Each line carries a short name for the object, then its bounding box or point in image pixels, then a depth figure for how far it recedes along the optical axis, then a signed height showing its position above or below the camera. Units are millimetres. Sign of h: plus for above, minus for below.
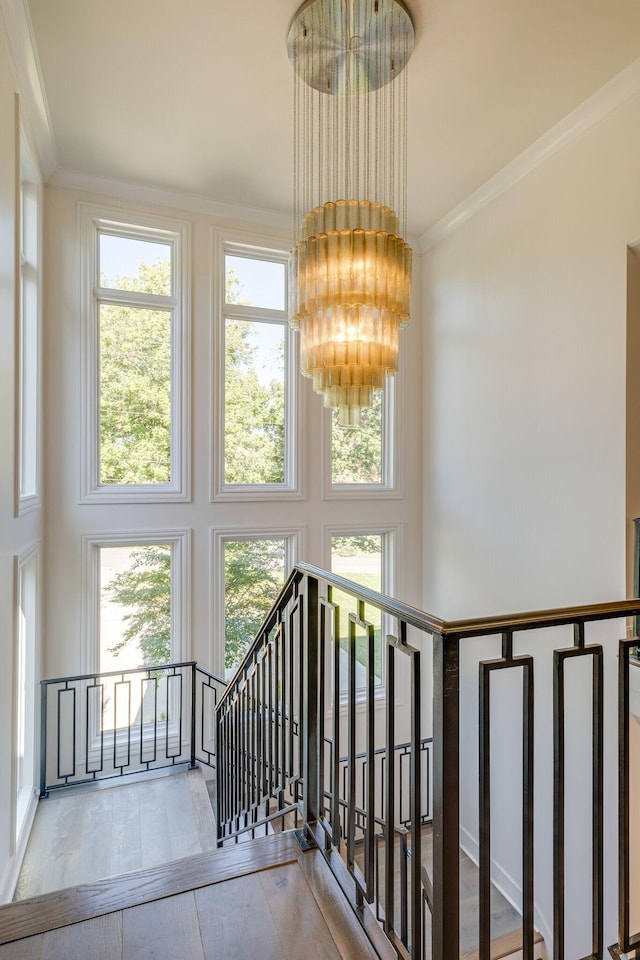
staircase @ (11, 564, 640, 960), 1041 -916
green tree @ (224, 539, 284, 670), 4664 -961
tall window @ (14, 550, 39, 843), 3449 -1383
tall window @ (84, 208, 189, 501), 4270 +1076
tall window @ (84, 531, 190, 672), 4297 -1003
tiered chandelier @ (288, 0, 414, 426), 2461 +1131
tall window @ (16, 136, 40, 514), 3529 +1081
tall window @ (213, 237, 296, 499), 4656 +972
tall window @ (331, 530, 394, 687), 5047 -764
